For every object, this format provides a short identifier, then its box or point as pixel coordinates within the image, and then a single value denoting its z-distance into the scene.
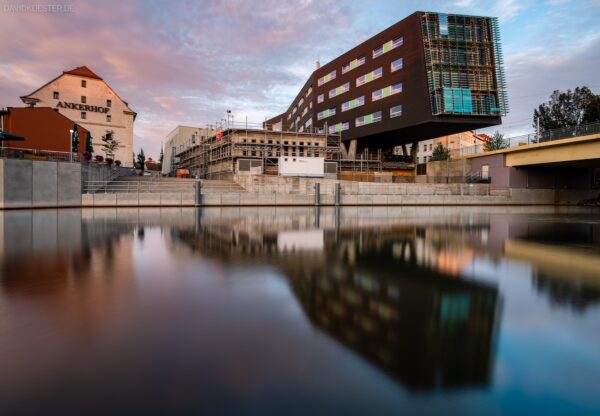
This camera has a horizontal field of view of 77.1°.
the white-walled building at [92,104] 54.09
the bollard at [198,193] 31.38
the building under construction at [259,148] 48.62
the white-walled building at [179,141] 76.24
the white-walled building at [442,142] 103.31
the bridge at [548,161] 35.03
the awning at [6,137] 24.95
